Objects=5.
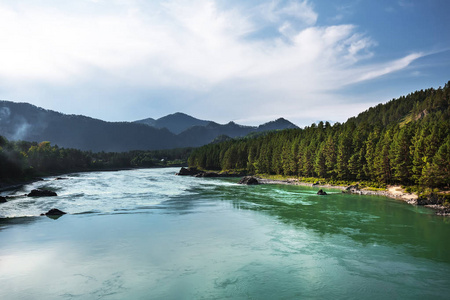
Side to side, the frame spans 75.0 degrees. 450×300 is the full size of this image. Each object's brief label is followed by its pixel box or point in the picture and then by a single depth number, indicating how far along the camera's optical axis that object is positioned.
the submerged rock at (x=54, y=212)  45.78
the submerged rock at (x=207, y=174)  155.25
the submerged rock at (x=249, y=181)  105.77
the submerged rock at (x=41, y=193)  67.31
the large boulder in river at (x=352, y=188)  76.97
